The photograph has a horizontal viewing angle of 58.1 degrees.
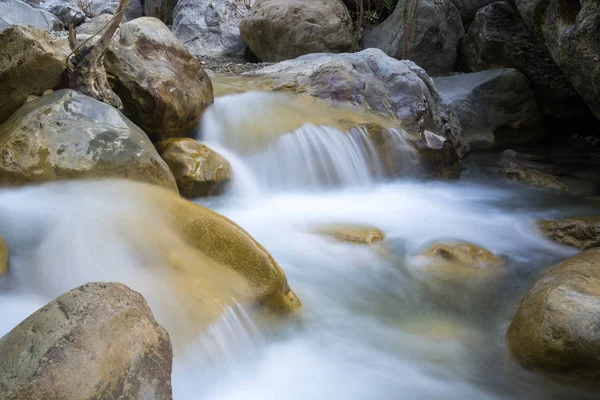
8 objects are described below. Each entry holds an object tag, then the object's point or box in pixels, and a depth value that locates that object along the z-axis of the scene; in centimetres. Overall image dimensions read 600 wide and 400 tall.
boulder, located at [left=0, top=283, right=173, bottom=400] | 174
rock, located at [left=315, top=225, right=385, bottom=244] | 449
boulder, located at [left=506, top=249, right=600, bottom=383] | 274
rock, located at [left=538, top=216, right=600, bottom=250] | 454
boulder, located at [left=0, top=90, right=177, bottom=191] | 369
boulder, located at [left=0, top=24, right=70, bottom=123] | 428
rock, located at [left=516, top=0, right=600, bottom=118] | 569
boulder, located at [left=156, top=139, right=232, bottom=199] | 480
